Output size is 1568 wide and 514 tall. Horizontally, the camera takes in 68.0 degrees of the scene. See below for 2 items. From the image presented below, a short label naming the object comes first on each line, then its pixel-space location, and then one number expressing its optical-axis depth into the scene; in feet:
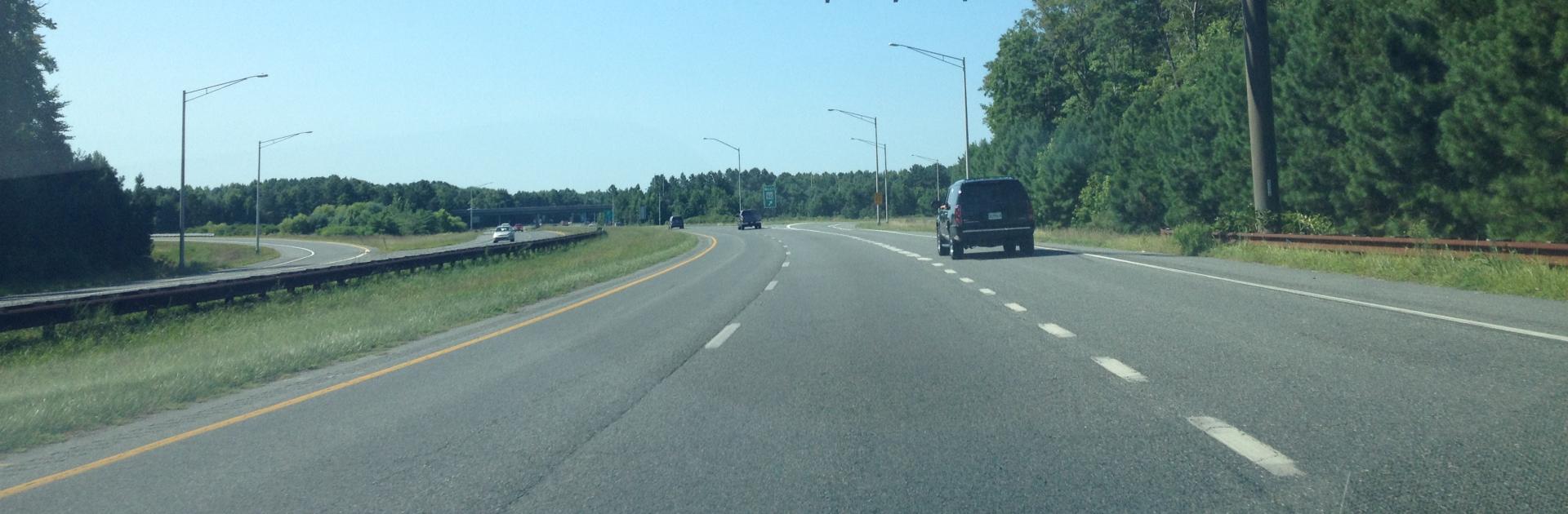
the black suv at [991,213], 91.45
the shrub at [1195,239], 94.84
